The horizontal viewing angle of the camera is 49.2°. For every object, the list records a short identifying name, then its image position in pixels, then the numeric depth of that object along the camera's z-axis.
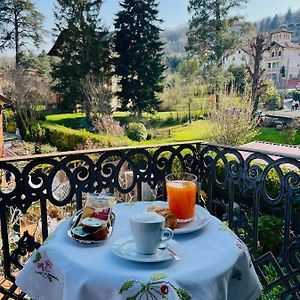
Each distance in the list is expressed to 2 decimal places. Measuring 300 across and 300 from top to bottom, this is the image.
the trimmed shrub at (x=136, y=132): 11.91
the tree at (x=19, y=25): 15.72
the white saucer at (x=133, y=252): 0.81
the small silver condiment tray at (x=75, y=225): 0.91
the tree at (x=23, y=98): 13.52
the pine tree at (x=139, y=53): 15.10
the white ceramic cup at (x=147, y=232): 0.81
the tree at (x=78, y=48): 15.28
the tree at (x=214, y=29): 18.02
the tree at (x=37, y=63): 16.83
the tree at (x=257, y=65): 13.03
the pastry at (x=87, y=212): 1.02
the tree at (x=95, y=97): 13.59
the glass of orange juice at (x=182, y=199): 1.07
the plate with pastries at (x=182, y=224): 0.98
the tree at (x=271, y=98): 16.24
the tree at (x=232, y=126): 8.83
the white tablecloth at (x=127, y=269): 0.76
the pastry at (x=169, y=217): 0.99
